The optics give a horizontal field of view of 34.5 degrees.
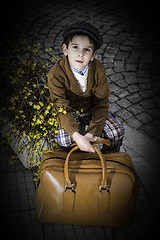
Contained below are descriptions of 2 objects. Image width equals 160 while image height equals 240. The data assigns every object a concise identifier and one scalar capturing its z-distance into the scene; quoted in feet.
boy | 7.91
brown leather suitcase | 7.29
